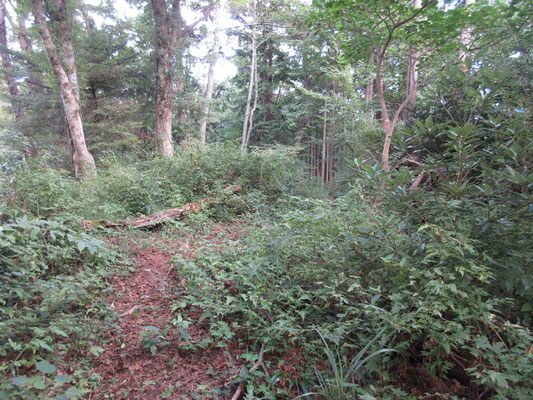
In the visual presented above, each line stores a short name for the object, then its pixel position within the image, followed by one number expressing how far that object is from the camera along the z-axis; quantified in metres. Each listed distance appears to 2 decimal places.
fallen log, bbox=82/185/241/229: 4.21
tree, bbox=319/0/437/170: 4.04
